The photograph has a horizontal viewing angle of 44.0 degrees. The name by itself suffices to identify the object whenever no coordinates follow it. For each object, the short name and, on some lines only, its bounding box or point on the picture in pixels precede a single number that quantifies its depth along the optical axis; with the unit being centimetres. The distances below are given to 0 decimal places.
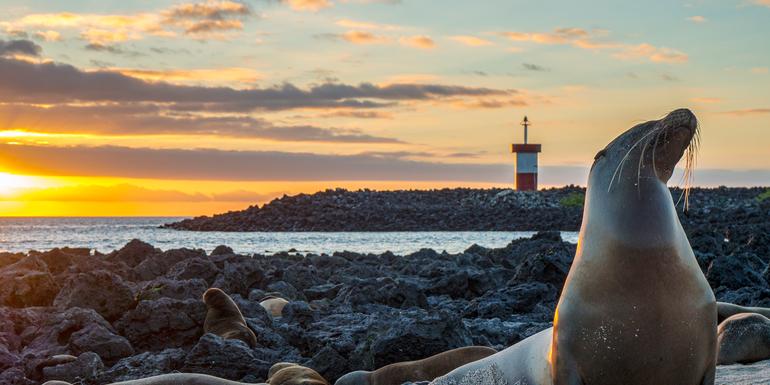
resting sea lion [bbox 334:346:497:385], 904
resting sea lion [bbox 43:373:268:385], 834
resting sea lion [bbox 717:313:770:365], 950
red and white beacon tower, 10381
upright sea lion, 591
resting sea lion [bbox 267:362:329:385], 866
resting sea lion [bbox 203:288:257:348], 1230
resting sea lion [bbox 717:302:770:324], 1180
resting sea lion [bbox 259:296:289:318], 1595
